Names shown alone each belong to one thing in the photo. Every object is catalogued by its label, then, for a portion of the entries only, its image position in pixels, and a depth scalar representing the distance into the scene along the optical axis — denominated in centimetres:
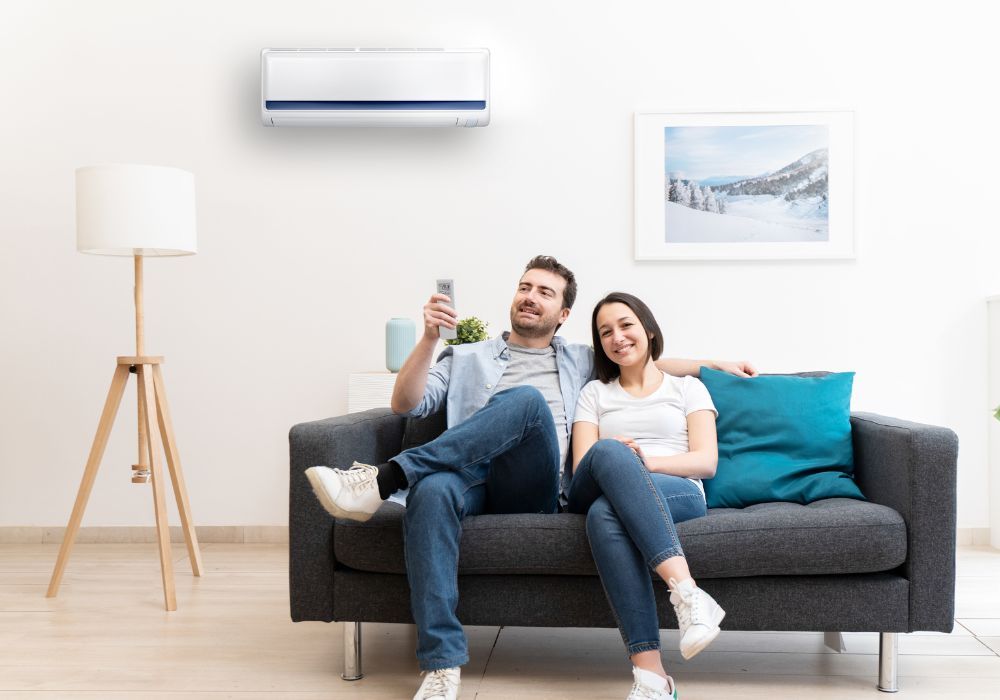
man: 198
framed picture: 369
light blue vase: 344
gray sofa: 205
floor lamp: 294
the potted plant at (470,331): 330
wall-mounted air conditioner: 360
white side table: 342
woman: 194
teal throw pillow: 242
